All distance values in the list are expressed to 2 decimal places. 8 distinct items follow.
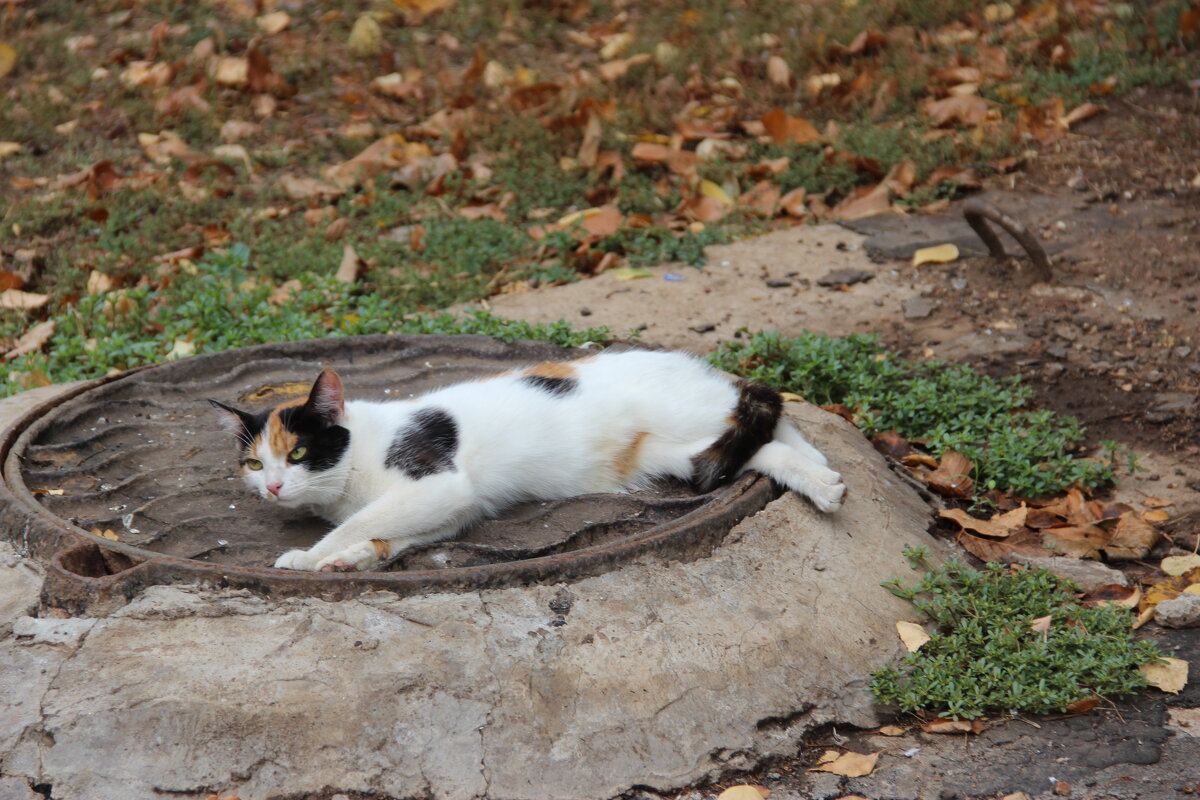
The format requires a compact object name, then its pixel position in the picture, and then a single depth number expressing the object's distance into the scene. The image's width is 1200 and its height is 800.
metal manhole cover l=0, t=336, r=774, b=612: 2.57
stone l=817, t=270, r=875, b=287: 5.30
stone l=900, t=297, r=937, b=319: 5.04
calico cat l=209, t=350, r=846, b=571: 2.82
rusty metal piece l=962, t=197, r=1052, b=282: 4.73
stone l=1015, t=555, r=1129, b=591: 3.33
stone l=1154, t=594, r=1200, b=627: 3.07
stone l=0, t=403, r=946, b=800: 2.33
